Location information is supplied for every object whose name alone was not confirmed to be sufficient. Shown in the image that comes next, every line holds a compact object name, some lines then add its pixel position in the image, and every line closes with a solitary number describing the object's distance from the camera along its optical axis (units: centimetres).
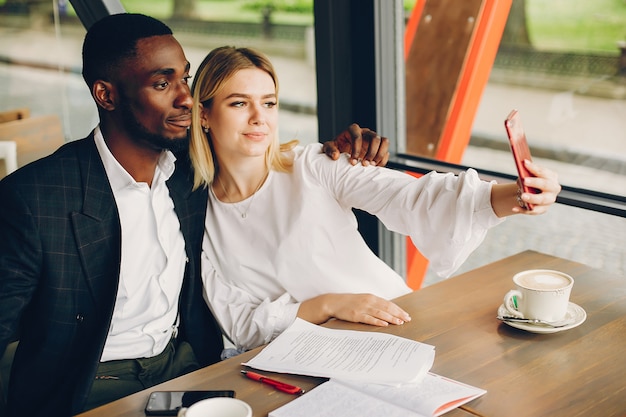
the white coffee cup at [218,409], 121
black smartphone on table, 132
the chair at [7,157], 314
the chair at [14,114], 332
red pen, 137
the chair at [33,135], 322
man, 185
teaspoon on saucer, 157
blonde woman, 196
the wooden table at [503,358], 131
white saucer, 155
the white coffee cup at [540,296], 158
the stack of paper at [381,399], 127
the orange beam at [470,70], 268
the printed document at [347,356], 139
